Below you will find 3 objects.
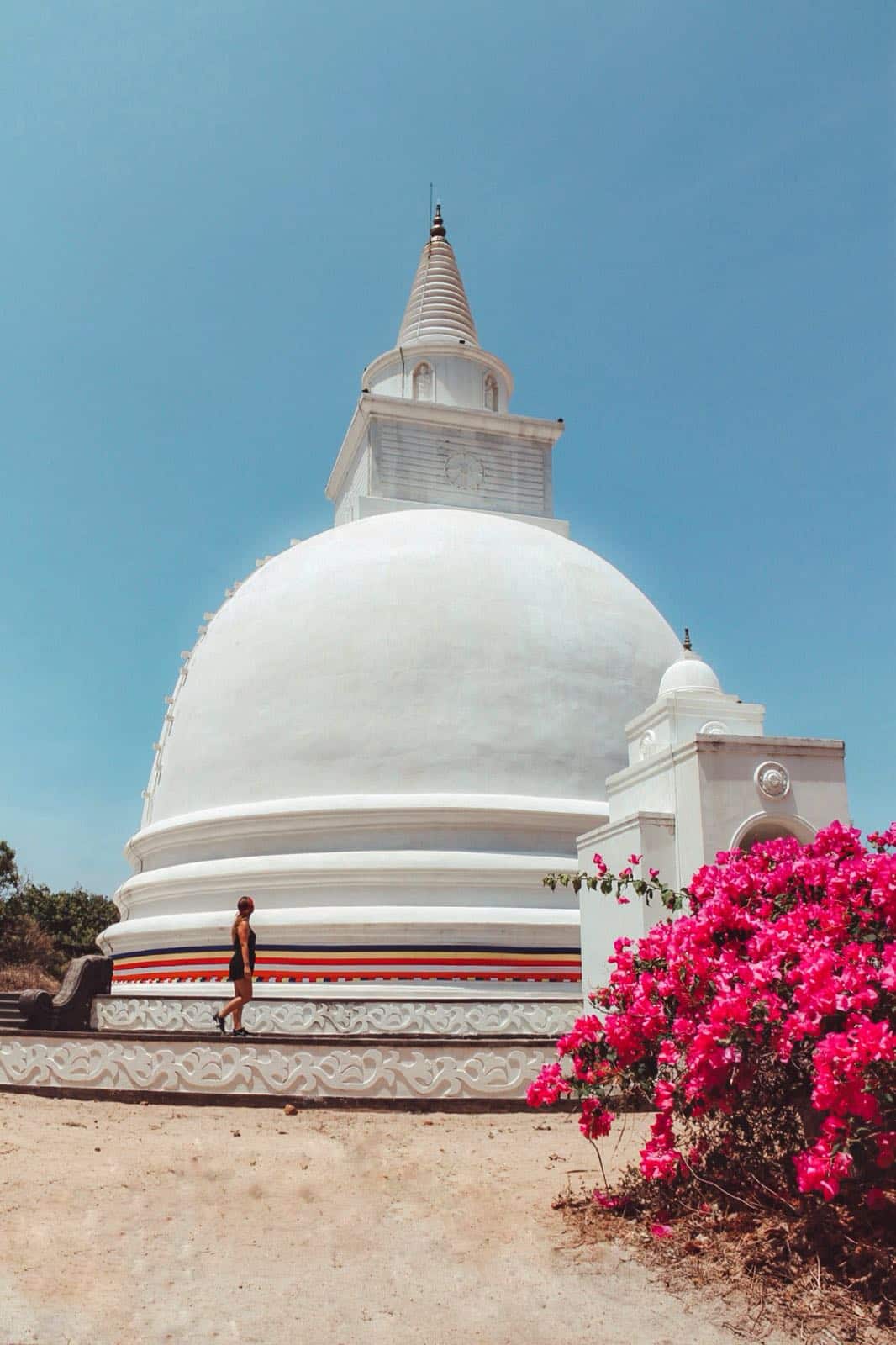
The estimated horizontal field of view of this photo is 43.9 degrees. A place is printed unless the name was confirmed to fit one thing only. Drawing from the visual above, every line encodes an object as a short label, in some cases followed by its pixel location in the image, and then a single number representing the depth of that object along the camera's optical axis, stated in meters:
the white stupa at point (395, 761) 13.99
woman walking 10.33
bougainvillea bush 4.60
